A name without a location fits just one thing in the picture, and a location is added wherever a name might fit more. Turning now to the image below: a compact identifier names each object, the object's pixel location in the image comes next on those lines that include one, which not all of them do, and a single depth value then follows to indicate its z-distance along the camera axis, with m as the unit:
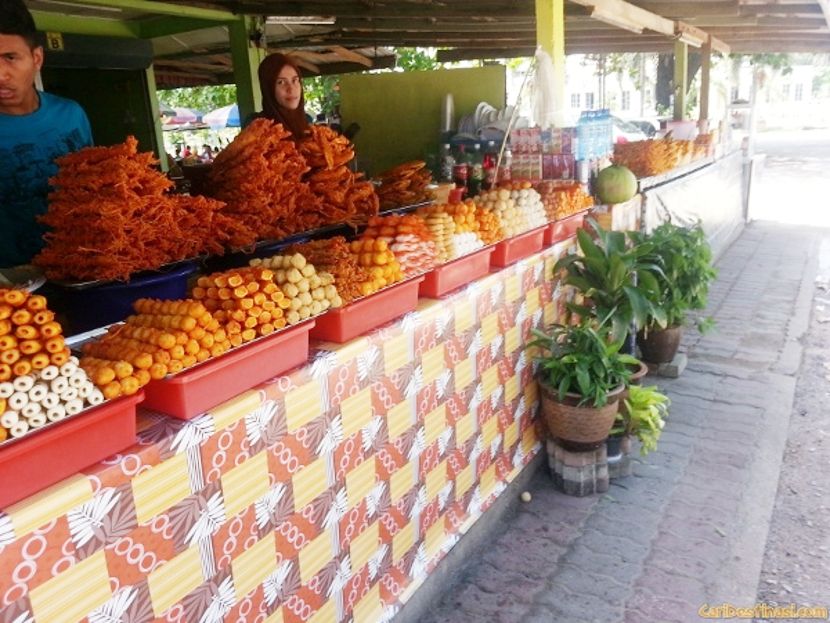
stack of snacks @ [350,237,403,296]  2.23
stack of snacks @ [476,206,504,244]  2.98
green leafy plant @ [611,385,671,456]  3.53
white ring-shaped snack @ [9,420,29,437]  1.23
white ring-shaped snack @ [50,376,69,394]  1.32
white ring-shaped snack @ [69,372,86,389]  1.35
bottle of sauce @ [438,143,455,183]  4.87
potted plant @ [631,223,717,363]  4.41
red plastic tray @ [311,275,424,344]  2.12
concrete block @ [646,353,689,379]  4.86
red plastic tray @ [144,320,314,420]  1.60
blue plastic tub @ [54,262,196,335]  1.91
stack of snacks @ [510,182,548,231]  3.38
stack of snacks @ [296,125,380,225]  2.68
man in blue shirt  2.24
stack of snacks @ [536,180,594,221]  3.72
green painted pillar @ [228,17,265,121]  7.10
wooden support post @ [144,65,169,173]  7.82
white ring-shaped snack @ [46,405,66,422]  1.30
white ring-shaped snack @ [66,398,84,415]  1.33
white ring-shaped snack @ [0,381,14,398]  1.24
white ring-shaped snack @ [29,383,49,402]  1.28
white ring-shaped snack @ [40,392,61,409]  1.30
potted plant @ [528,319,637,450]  3.22
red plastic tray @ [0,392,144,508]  1.25
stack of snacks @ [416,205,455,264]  2.67
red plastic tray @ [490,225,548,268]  3.15
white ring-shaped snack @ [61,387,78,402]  1.33
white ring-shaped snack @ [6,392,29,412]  1.25
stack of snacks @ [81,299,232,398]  1.43
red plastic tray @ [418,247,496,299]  2.64
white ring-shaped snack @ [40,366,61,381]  1.31
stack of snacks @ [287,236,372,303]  2.09
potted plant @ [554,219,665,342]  3.44
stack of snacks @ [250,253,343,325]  1.90
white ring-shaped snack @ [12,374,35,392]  1.26
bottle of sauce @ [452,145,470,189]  4.53
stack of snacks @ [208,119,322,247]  2.33
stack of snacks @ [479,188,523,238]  3.18
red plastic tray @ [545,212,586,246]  3.69
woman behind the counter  2.95
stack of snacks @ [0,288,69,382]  1.27
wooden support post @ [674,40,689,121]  8.98
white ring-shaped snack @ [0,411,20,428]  1.22
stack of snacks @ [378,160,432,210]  3.35
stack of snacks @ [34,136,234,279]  1.81
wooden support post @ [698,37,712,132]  9.40
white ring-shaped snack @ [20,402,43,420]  1.26
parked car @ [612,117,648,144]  16.12
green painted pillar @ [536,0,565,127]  4.22
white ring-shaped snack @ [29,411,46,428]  1.27
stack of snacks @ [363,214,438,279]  2.44
